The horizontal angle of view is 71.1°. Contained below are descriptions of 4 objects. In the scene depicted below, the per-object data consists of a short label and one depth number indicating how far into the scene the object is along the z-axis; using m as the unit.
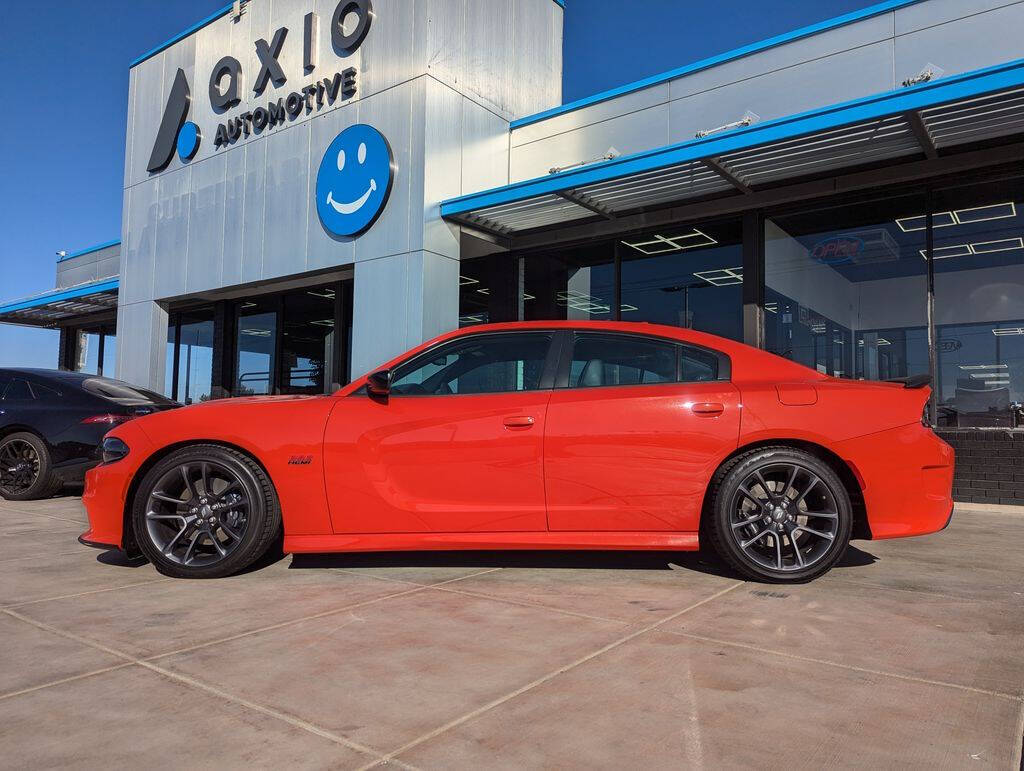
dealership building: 7.55
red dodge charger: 3.67
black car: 6.94
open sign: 8.70
